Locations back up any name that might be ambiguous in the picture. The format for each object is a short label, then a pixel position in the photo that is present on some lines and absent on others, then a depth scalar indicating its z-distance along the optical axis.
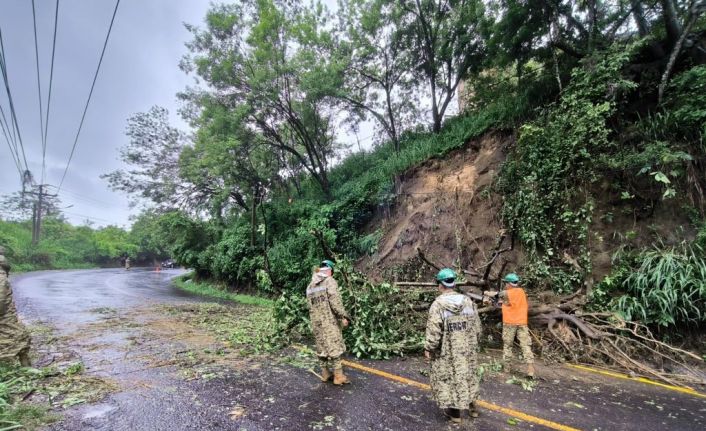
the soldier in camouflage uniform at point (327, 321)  4.69
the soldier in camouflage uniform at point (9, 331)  4.79
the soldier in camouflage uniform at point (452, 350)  3.54
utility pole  39.09
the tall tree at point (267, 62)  13.34
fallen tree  4.99
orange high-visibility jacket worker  5.21
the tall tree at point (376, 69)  13.67
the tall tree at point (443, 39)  12.24
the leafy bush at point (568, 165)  7.20
